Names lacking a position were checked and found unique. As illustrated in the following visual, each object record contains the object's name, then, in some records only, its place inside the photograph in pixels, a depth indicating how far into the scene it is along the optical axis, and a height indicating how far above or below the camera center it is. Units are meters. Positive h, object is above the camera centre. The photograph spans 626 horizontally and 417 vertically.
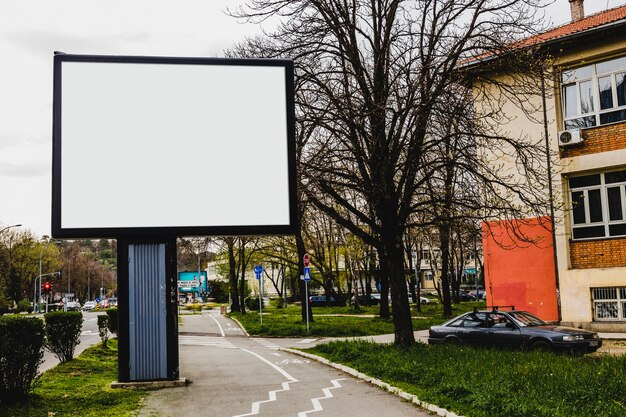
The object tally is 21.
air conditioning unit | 21.81 +4.33
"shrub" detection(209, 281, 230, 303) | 77.62 -2.56
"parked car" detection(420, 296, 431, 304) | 63.71 -3.78
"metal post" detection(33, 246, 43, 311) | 73.54 +2.51
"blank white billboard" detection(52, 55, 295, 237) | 12.19 +2.41
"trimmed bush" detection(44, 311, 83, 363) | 17.41 -1.57
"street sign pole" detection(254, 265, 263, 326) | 32.41 -0.03
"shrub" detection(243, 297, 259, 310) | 56.25 -3.03
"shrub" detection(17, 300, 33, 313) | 76.07 -3.53
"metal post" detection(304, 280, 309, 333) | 27.53 -1.62
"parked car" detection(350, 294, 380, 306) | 59.81 -3.28
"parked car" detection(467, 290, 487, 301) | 68.47 -3.66
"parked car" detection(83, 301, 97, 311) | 84.19 -4.11
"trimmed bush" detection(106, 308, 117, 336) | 26.19 -1.86
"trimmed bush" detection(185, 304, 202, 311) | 62.32 -3.58
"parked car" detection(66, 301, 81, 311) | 71.51 -3.49
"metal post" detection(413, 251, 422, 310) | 42.41 -1.64
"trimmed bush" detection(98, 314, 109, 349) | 23.57 -1.93
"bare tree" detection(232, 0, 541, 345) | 15.37 +4.44
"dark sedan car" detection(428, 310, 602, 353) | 15.05 -1.85
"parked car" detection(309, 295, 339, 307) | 58.16 -3.13
